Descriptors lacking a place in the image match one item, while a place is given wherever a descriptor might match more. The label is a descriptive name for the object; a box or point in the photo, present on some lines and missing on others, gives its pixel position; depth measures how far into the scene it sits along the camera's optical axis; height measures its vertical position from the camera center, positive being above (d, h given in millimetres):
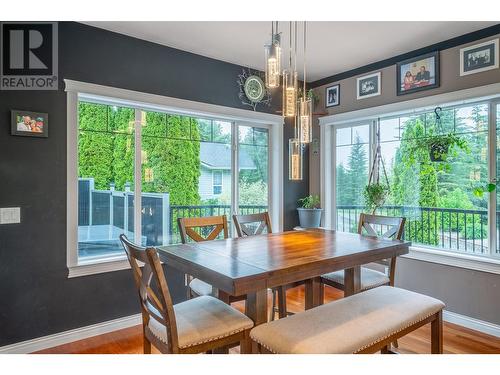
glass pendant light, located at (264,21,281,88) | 1910 +754
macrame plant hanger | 3827 +301
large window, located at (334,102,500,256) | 3070 +131
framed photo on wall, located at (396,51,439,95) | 3217 +1174
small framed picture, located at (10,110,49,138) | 2480 +505
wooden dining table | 1681 -409
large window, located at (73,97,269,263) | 2980 +175
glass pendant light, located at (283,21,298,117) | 2051 +555
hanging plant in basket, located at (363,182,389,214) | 3635 -58
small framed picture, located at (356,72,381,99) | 3705 +1186
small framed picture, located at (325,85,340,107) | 4117 +1185
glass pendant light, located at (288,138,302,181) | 2146 +206
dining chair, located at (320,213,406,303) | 2666 -711
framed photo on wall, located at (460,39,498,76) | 2820 +1161
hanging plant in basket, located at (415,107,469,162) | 3109 +428
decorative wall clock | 3811 +1179
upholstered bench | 1624 -730
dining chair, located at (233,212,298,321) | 2719 -376
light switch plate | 2441 -192
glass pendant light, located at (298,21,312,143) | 2148 +445
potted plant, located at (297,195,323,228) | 4102 -291
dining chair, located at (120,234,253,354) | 1617 -711
